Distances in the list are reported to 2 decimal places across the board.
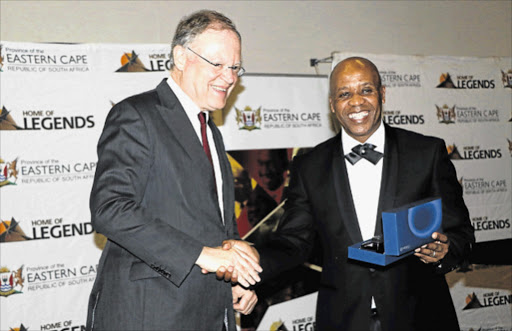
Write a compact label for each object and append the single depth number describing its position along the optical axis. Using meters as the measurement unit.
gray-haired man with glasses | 2.09
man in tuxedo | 2.77
